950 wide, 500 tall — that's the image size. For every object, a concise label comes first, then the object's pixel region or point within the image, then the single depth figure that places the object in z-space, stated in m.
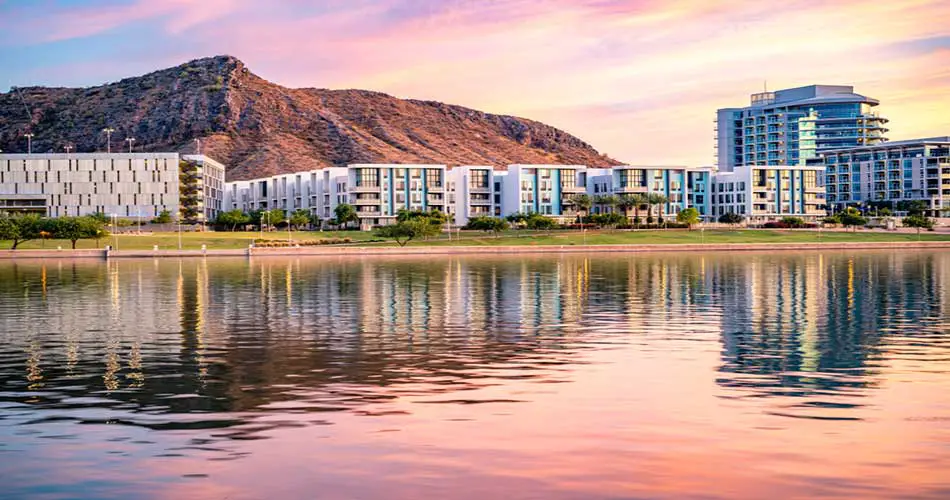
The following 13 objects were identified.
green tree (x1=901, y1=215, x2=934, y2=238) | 190.12
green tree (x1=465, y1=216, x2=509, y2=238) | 178.38
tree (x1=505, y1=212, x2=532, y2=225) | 195.62
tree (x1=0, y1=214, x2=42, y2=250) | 150.38
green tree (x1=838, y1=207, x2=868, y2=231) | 193.00
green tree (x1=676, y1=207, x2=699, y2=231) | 194.48
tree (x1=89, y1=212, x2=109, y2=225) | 184.16
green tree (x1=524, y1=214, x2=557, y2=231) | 183.62
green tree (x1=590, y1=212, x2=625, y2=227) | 192.75
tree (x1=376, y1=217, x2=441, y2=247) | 154.12
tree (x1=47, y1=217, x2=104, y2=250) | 152.38
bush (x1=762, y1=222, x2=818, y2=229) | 195.38
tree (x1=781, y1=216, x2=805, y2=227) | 195.38
